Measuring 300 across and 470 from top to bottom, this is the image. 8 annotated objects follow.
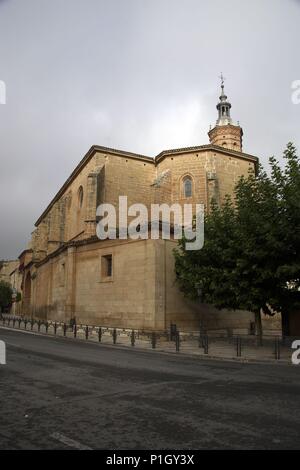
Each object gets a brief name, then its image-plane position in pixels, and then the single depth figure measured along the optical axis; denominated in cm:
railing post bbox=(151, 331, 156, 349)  1739
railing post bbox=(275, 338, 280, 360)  1419
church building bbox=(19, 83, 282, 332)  2231
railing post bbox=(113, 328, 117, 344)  1928
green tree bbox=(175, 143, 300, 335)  1518
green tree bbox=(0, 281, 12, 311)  6444
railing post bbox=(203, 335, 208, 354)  1578
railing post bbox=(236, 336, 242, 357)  1483
